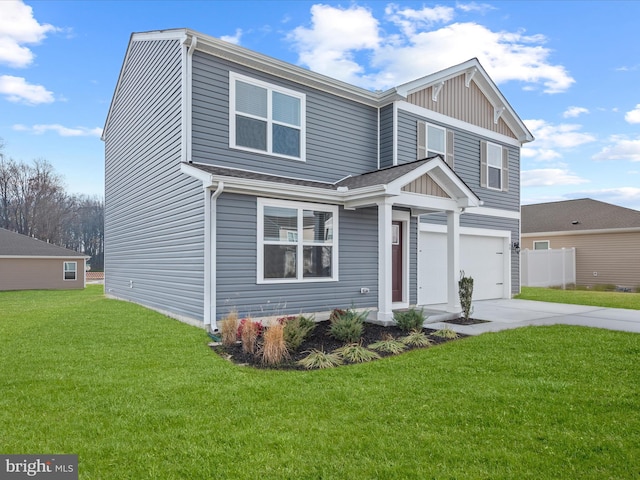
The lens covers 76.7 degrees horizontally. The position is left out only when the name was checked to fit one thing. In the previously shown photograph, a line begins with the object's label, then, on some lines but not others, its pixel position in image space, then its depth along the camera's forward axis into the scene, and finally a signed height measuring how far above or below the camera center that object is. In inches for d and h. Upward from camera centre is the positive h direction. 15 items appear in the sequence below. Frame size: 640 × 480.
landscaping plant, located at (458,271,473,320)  351.9 -33.0
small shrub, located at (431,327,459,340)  287.2 -57.3
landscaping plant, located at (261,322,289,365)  220.2 -52.0
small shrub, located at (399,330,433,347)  265.4 -57.8
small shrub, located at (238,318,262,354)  242.0 -50.6
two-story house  316.2 +60.7
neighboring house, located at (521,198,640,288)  761.0 +35.3
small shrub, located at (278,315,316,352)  248.2 -50.1
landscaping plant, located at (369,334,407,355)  248.9 -58.3
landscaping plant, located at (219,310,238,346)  262.7 -51.0
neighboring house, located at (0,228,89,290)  834.8 -28.2
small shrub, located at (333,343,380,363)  229.3 -58.5
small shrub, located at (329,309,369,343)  272.1 -51.5
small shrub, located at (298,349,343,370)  216.1 -58.7
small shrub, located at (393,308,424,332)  307.4 -50.8
